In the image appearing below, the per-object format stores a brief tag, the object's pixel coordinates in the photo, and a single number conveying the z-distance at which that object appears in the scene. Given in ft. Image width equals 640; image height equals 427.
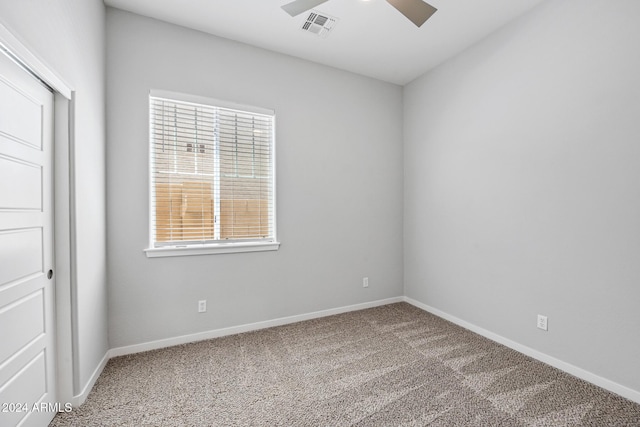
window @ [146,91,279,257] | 8.51
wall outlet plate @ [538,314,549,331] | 7.64
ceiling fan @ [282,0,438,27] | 5.70
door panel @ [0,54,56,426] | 4.28
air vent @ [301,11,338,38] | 8.04
